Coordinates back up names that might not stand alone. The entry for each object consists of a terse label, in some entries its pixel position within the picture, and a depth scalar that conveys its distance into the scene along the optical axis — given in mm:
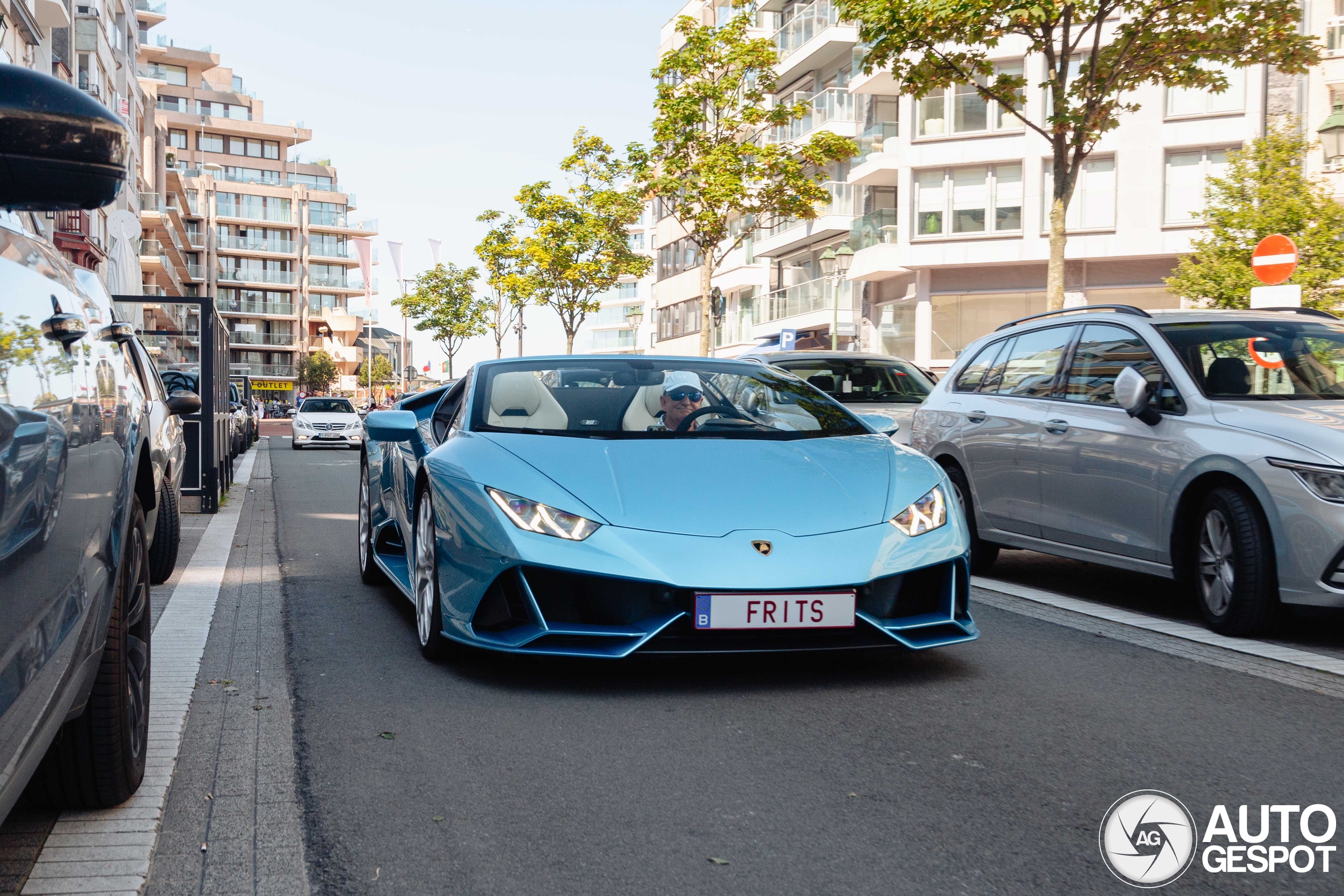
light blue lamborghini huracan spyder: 4711
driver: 5949
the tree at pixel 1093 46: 16438
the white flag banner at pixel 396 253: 64188
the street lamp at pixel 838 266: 33406
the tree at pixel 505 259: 54594
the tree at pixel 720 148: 32906
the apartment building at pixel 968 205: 35969
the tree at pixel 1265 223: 23969
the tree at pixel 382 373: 114750
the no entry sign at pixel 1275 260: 12758
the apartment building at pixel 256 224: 103062
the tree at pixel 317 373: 108000
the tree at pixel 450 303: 80062
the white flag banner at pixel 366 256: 55469
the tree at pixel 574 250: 47906
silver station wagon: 6004
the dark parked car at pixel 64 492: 2152
